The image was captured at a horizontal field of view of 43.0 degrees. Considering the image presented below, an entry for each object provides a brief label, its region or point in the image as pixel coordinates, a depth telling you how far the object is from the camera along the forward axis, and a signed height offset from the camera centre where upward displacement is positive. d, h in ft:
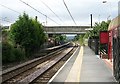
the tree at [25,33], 66.93 +2.72
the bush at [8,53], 50.22 -4.84
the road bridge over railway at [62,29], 149.77 +9.64
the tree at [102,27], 71.43 +5.62
